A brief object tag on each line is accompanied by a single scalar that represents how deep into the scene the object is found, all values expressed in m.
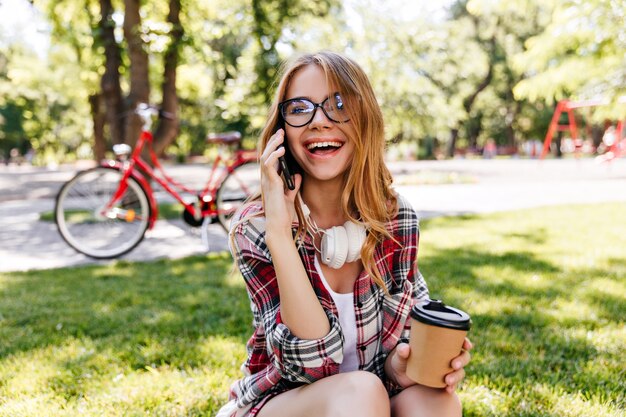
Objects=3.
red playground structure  15.50
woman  1.54
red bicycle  5.18
